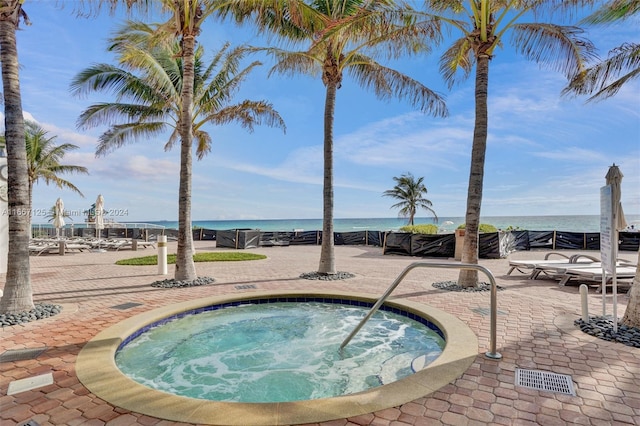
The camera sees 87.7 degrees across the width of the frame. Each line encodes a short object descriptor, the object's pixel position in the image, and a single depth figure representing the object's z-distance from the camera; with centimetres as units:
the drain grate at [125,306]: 544
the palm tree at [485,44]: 685
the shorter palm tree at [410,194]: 3081
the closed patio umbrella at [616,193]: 405
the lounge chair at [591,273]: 698
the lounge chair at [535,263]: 830
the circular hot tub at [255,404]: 231
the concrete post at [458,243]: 1251
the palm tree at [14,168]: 481
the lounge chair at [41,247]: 1393
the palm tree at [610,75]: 857
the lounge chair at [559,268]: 761
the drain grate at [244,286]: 705
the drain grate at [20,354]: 336
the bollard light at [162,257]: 847
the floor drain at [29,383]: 272
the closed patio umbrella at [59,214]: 1850
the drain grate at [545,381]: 272
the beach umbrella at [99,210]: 1975
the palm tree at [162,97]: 768
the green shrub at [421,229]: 1468
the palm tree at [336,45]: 695
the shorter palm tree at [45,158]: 1831
